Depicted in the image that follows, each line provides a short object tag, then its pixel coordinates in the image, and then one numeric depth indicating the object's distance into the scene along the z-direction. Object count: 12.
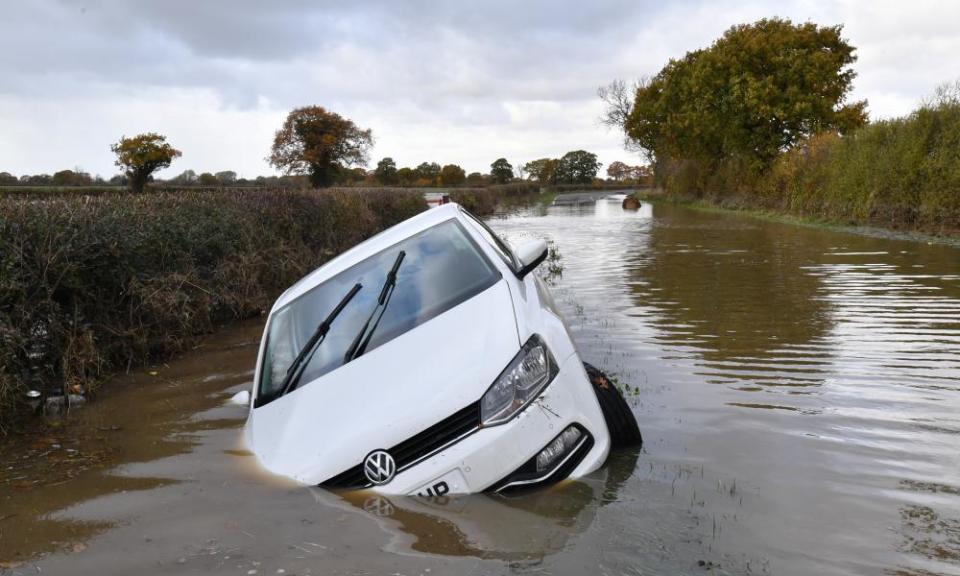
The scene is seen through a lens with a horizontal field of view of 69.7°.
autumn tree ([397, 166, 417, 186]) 97.25
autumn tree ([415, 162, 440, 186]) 108.00
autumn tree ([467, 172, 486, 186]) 97.20
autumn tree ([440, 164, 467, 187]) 108.44
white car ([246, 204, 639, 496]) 3.39
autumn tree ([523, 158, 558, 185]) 142.38
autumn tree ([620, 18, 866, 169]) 37.16
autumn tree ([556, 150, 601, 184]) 139.40
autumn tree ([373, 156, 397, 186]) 92.10
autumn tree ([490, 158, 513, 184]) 115.94
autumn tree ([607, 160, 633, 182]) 142.61
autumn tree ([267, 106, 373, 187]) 81.44
